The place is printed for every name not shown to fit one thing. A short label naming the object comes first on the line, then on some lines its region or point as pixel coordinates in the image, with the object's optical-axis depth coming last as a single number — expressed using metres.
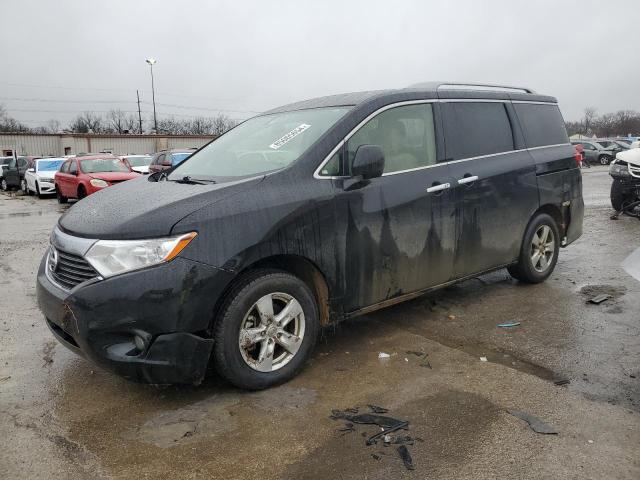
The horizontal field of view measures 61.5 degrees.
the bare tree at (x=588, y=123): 102.31
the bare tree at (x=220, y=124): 74.88
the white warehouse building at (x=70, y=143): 46.34
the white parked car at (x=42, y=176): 20.16
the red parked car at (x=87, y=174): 15.55
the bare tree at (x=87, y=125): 72.62
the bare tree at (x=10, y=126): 66.68
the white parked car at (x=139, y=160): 24.34
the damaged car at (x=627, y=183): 10.18
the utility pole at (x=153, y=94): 46.88
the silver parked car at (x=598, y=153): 37.06
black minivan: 3.06
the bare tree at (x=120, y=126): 77.00
